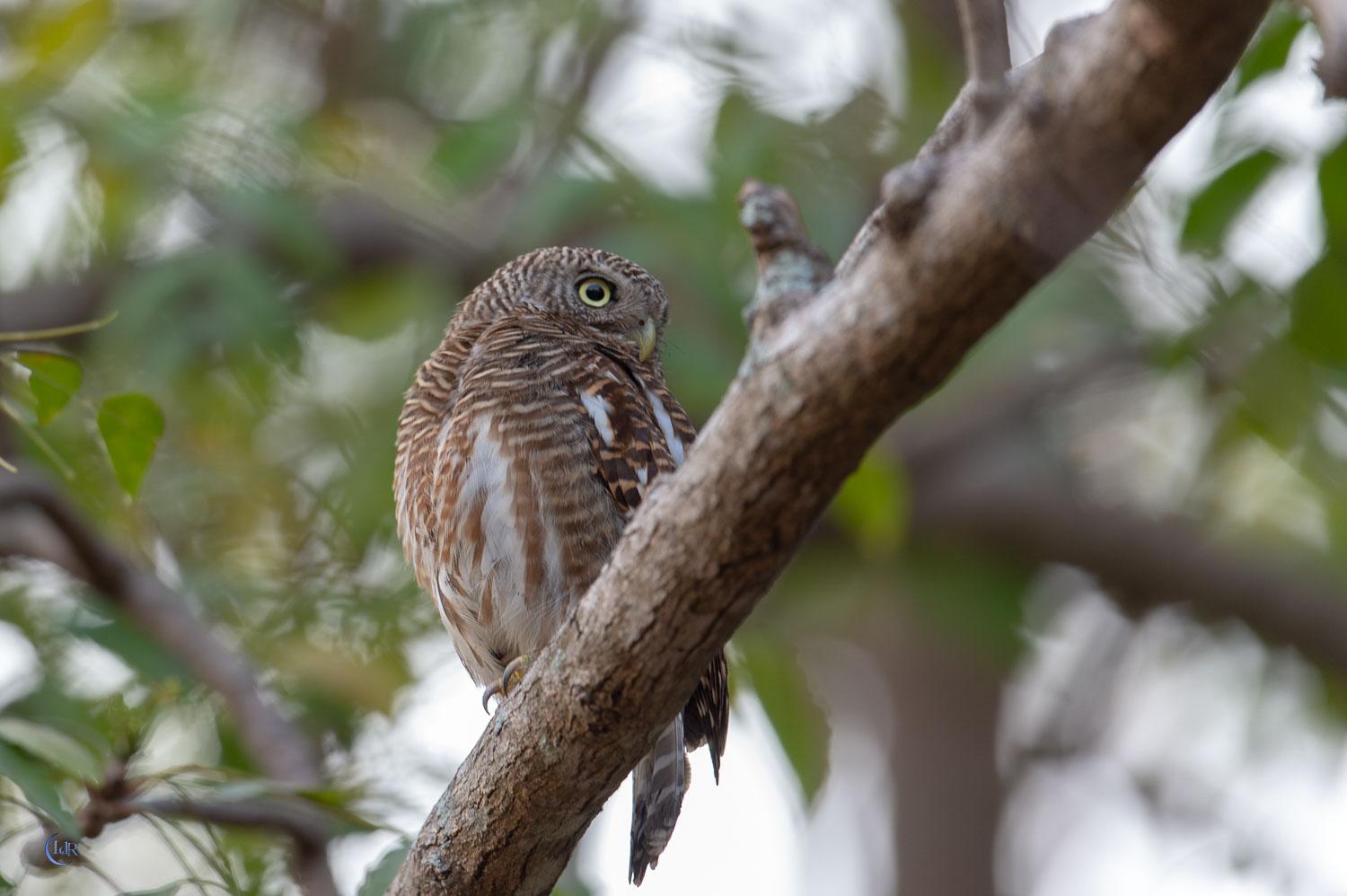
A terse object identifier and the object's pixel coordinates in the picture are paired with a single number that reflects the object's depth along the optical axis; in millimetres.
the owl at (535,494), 6937
